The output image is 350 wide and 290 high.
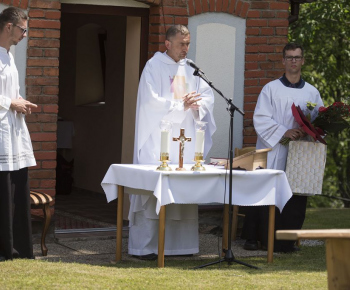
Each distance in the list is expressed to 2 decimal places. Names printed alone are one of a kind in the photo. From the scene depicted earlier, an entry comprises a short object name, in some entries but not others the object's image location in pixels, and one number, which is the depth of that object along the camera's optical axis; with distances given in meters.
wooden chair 13.07
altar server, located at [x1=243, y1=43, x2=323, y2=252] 14.12
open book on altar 12.67
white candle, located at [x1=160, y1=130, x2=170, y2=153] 12.24
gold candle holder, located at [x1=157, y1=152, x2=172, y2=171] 12.19
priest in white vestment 13.24
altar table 12.00
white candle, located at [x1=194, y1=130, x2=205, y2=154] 12.45
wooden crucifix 12.42
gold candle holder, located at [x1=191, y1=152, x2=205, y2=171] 12.40
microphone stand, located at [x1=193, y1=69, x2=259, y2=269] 11.95
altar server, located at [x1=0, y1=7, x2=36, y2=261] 12.22
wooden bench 8.29
